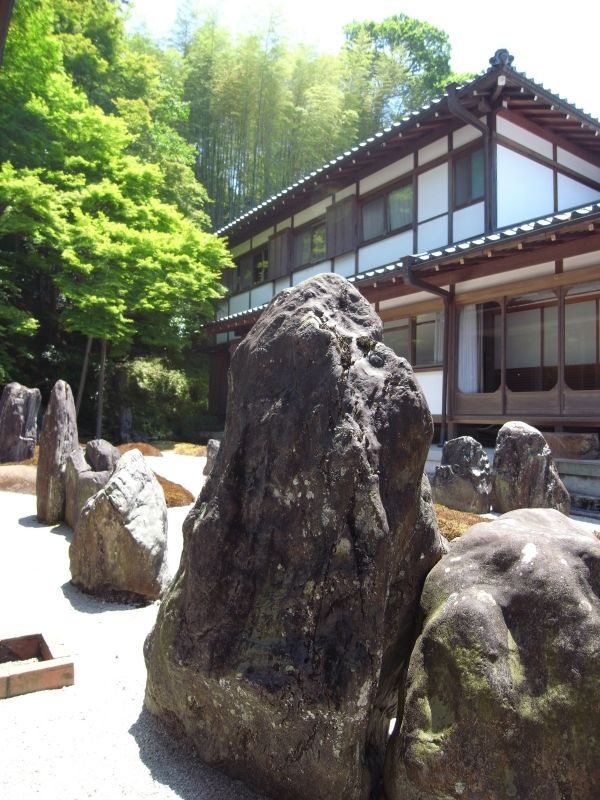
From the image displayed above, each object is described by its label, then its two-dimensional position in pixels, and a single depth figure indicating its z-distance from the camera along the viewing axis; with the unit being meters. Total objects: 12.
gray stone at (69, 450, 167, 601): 4.11
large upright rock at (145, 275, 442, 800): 1.98
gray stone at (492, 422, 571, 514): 6.66
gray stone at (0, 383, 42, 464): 10.44
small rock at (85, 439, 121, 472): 7.00
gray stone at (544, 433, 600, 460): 8.88
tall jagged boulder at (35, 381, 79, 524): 6.39
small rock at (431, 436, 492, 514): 7.30
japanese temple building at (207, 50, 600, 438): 9.74
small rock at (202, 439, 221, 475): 10.14
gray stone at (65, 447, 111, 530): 5.88
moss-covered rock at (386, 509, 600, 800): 1.75
